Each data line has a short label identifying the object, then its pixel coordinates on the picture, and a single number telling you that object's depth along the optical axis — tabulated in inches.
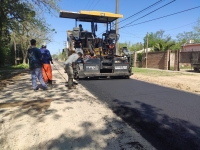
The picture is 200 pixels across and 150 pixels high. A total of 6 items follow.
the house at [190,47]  1250.6
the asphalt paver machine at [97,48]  396.2
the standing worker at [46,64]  312.7
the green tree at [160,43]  1244.0
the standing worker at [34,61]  273.4
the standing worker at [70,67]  303.8
